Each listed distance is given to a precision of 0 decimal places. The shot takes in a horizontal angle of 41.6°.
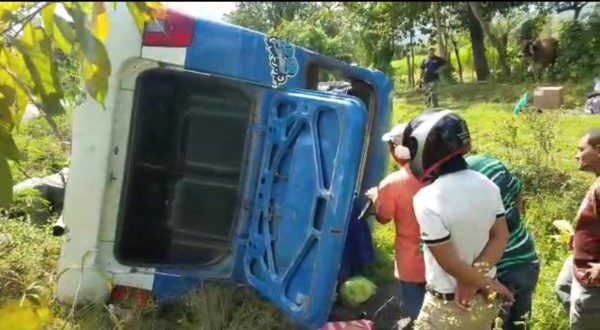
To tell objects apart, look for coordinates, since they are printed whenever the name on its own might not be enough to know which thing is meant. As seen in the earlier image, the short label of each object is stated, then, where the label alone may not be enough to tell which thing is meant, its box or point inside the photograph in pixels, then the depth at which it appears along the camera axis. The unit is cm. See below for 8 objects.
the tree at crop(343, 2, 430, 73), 963
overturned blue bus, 360
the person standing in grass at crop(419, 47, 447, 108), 1420
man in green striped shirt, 323
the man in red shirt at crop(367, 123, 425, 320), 355
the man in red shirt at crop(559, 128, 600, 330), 328
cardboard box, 1108
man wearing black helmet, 271
